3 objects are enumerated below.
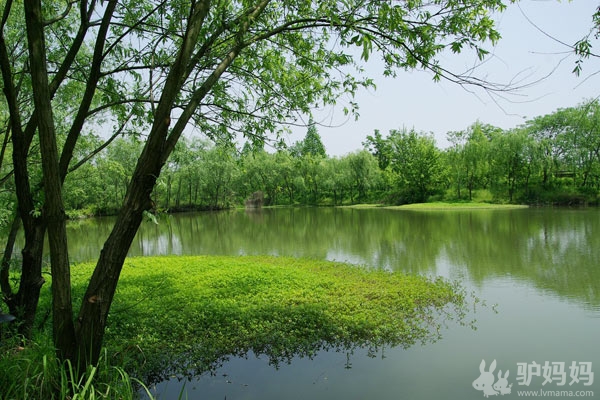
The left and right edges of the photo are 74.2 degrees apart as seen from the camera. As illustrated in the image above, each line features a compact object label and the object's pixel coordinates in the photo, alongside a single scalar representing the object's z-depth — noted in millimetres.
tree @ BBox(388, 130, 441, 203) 53375
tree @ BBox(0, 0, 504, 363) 2900
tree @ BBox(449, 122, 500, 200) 49188
